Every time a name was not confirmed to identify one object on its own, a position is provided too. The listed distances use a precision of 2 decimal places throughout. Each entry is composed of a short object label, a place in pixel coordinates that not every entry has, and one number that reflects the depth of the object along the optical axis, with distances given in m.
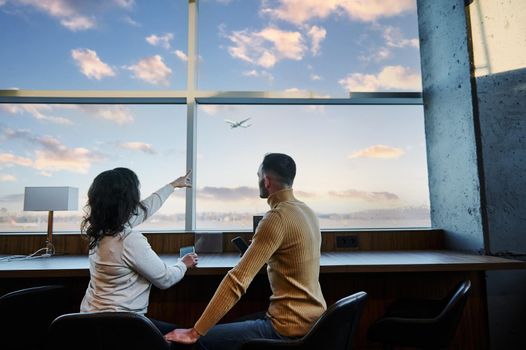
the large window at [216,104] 2.57
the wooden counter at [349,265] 1.61
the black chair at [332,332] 0.99
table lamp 2.12
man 1.15
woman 1.27
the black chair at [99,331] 0.91
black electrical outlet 2.32
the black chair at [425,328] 1.36
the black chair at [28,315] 1.42
